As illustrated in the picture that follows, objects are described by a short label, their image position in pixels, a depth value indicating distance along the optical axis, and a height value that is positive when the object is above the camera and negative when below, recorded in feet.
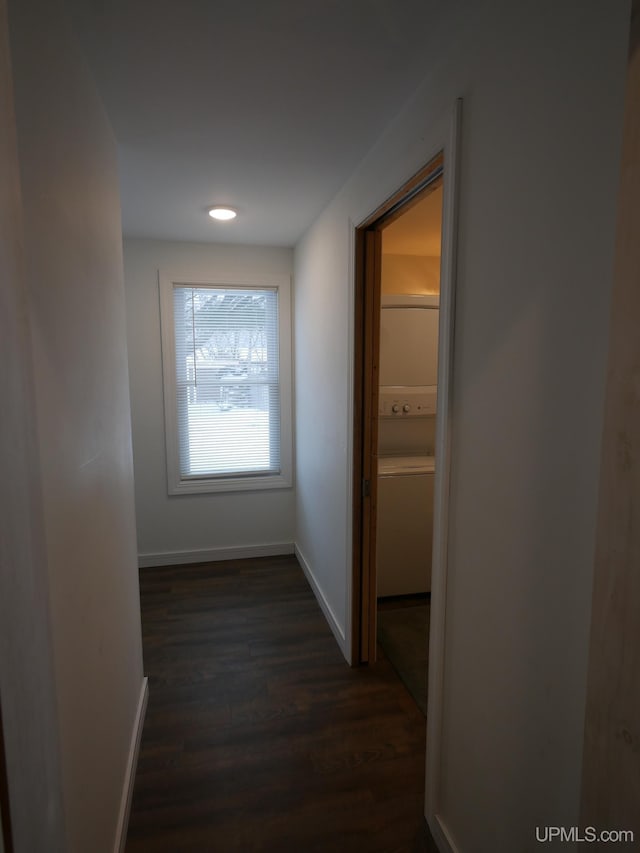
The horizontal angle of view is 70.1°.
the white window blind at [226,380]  11.87 -0.20
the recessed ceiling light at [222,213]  9.00 +3.18
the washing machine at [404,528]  9.82 -3.38
